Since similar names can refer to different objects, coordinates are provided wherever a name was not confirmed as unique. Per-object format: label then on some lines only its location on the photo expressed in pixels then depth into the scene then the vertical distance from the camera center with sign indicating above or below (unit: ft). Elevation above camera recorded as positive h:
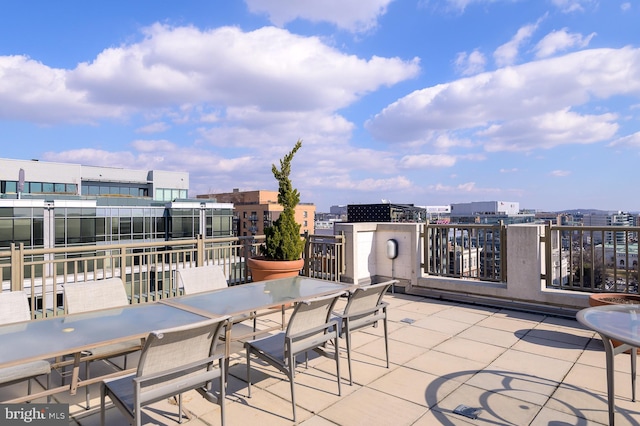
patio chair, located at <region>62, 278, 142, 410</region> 8.96 -2.31
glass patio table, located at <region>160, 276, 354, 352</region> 9.35 -2.40
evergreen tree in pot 17.80 -1.34
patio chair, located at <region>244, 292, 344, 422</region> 8.10 -3.03
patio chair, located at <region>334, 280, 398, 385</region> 9.90 -2.82
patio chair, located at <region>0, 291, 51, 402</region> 7.39 -2.37
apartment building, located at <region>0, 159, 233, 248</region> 64.69 +1.49
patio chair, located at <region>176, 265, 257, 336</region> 12.21 -2.28
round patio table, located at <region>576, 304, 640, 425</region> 6.25 -2.22
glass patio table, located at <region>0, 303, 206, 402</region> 6.20 -2.31
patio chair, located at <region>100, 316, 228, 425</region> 5.89 -2.69
